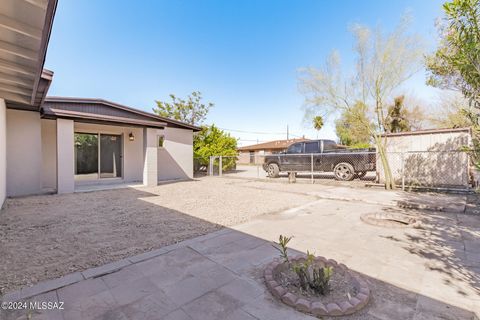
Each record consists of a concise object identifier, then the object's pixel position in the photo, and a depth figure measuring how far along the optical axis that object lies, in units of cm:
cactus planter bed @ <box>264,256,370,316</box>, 179
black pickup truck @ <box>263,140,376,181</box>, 927
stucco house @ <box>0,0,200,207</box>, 283
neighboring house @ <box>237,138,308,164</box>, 3155
